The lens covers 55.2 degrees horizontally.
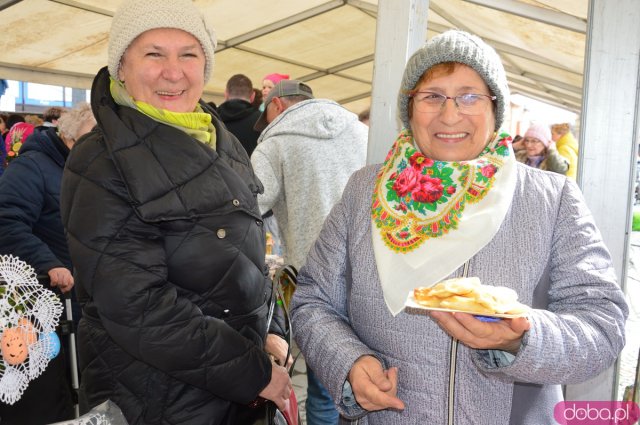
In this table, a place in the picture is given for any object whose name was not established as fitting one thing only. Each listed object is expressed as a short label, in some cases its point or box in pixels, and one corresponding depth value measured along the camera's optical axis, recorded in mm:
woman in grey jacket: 1359
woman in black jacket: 1639
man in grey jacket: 3238
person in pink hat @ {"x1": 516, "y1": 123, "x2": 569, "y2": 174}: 6086
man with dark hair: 5355
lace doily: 1749
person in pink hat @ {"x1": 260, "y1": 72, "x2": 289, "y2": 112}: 5188
